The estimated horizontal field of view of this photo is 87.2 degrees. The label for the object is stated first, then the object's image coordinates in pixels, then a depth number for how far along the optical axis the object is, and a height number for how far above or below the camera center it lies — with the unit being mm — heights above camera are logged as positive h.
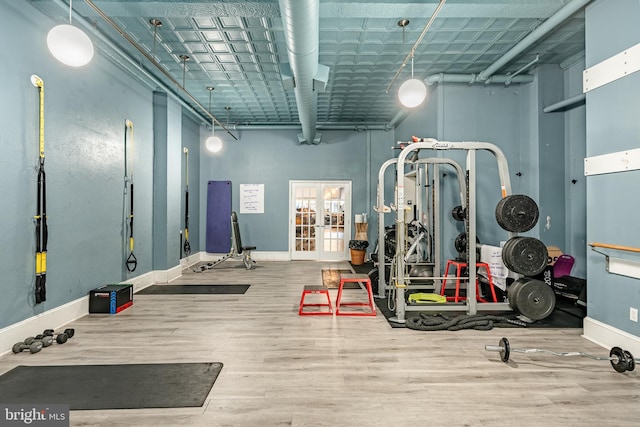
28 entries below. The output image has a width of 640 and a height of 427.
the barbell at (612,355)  2502 -1127
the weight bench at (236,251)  7105 -840
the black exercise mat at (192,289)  5238 -1244
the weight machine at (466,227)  3844 -180
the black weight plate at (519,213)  3709 -16
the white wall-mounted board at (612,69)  2840 +1294
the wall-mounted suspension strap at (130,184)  4945 +417
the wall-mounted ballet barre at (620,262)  2805 -440
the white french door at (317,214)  8727 -54
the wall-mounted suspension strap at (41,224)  3277 -114
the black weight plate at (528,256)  3629 -483
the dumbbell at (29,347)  2919 -1179
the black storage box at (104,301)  4078 -1076
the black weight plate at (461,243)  5195 -490
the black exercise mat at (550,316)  3675 -1243
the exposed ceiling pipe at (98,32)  3260 +2079
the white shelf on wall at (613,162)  2823 +443
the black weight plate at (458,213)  5388 -22
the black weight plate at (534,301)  3629 -971
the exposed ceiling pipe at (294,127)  8398 +2139
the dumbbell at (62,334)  3137 -1165
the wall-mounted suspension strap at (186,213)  6980 -18
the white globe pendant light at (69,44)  2580 +1311
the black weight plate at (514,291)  3658 -870
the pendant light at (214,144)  6445 +1311
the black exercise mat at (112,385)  2203 -1235
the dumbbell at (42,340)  3029 -1163
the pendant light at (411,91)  3938 +1419
